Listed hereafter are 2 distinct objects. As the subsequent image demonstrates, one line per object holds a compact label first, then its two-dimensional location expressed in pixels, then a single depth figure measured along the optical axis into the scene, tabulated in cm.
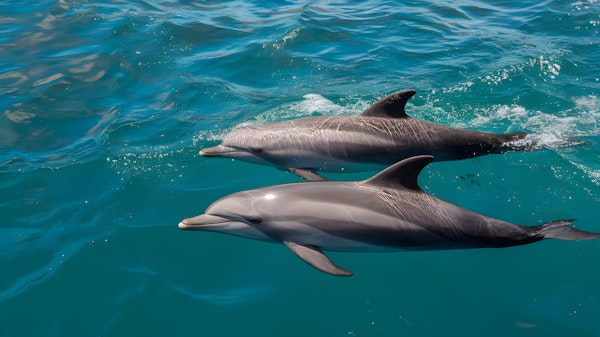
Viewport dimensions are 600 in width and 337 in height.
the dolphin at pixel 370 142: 639
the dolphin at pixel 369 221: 447
